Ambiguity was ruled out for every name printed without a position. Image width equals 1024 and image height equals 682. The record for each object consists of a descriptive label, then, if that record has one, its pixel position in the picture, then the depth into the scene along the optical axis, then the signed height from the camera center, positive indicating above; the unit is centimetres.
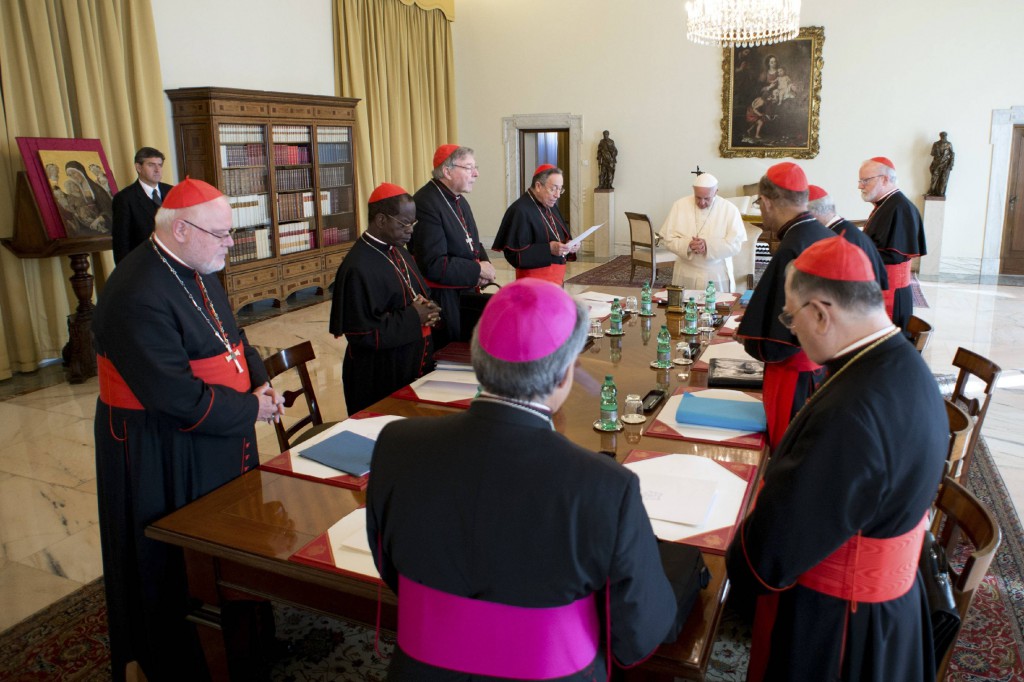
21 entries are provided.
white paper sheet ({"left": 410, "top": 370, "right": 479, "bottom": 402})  301 -82
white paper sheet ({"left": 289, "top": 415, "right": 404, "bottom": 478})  235 -84
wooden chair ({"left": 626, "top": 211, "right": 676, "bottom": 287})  962 -93
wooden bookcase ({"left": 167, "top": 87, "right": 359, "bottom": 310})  759 +7
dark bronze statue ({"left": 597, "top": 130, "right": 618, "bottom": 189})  1157 +15
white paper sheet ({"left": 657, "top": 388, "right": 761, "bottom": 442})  257 -85
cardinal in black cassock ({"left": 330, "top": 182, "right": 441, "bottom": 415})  332 -56
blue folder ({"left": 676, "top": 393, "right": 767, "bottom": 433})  262 -83
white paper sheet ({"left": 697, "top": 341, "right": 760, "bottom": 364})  351 -83
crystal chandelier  720 +139
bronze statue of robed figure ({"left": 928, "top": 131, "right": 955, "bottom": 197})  980 -4
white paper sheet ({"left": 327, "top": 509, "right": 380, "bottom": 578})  180 -87
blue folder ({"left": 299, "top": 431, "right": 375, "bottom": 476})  234 -84
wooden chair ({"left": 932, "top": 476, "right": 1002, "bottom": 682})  170 -86
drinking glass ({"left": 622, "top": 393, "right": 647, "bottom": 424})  271 -83
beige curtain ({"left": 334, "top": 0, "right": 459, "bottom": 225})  995 +126
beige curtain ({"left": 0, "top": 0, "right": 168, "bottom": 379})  606 +70
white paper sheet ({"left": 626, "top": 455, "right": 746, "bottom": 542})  195 -87
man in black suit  605 -18
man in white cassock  558 -49
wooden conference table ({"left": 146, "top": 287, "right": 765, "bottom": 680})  160 -88
